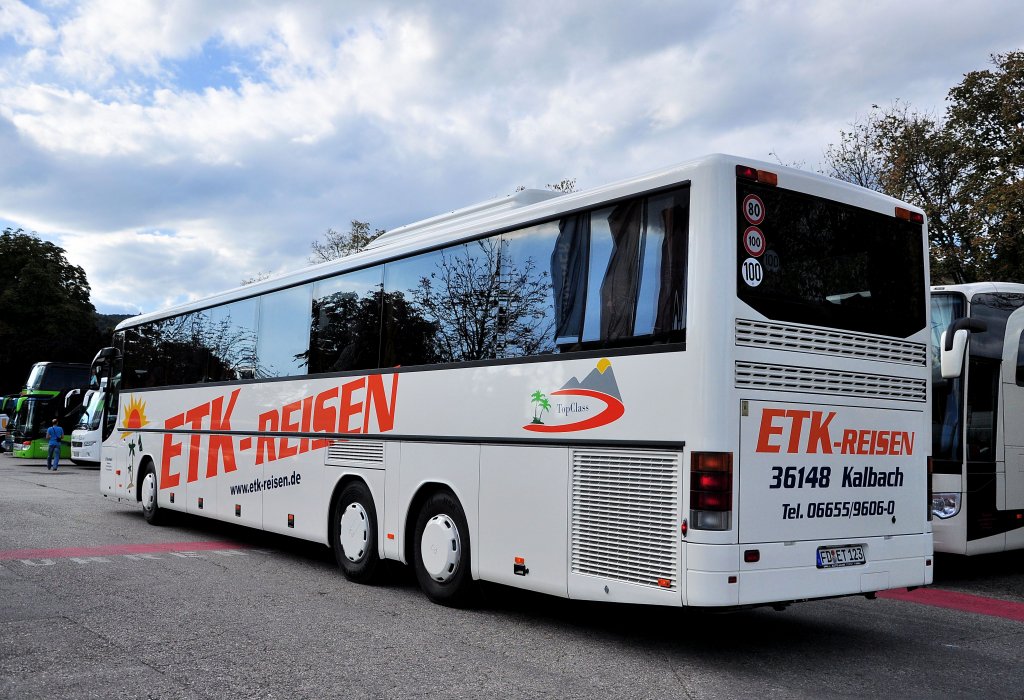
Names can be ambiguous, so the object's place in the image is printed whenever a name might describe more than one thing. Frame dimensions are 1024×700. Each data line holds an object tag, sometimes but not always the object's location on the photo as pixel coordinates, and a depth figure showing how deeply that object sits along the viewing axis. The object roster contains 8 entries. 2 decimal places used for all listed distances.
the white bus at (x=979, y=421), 10.63
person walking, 32.31
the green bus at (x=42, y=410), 39.16
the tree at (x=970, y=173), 22.86
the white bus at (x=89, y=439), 34.41
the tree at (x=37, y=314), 64.19
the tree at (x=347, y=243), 45.19
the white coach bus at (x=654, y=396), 6.45
